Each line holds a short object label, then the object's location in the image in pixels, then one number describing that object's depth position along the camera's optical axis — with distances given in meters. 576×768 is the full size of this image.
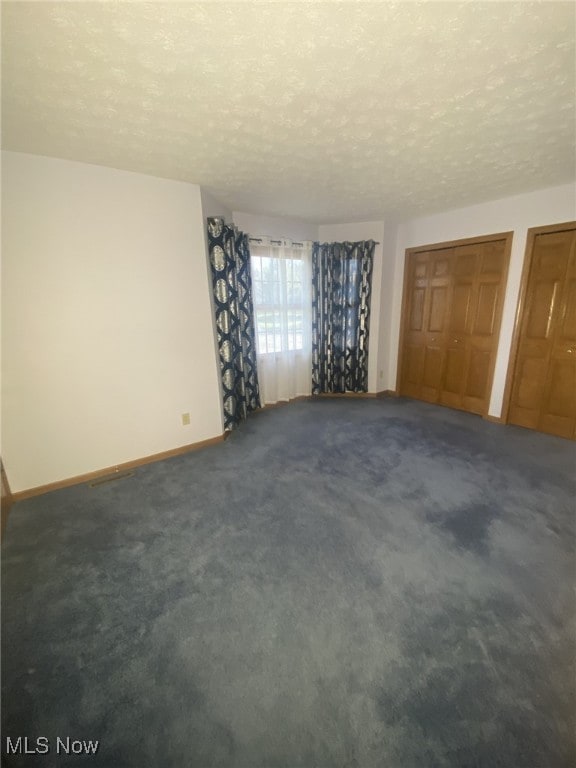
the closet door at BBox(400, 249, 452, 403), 3.73
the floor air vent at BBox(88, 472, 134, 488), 2.43
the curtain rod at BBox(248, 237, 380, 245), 3.47
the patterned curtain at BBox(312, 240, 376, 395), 3.94
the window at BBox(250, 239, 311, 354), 3.64
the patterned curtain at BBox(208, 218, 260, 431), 2.86
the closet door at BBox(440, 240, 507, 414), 3.27
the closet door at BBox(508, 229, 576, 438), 2.81
